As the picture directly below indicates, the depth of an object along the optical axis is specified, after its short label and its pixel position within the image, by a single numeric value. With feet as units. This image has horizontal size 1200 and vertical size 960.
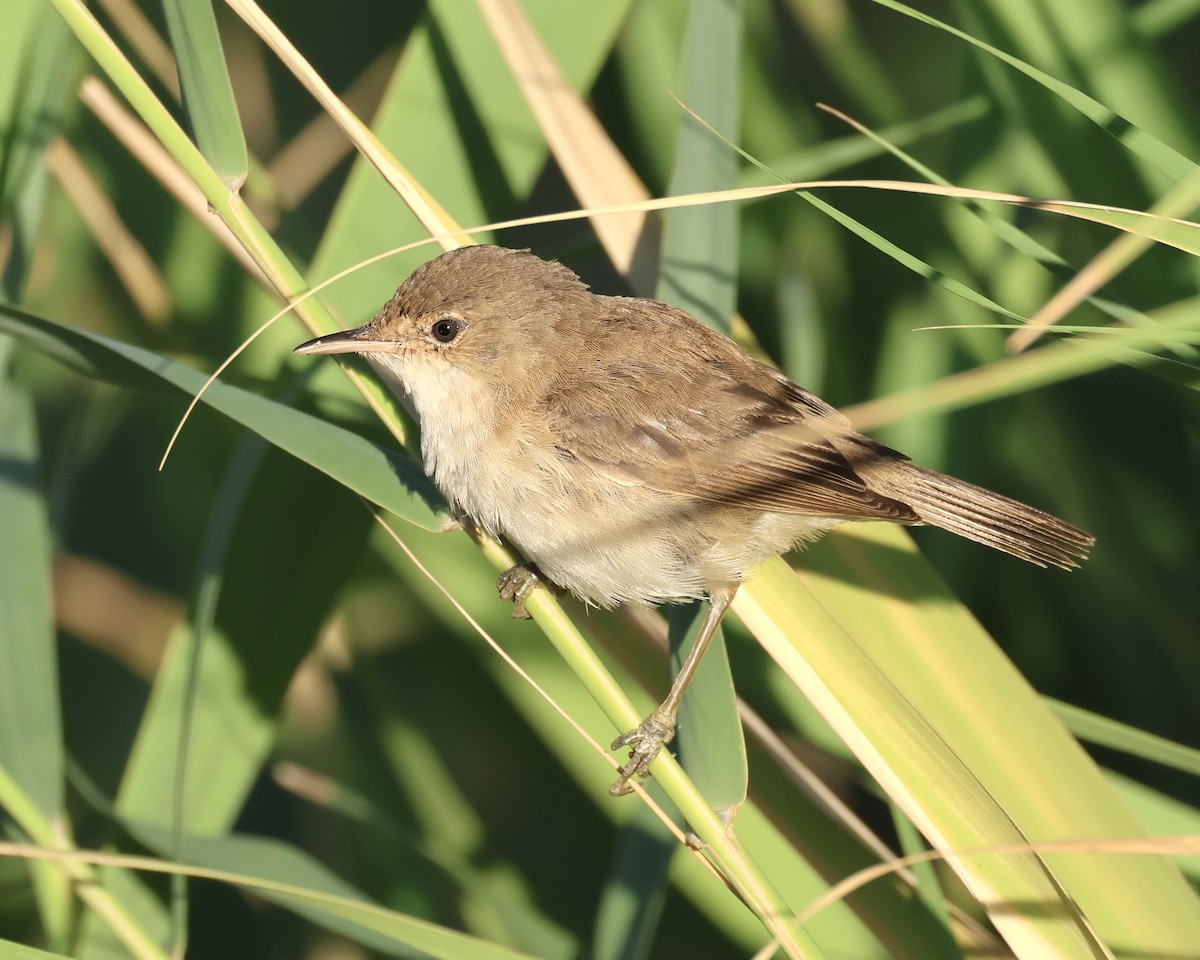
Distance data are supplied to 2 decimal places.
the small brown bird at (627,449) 11.05
